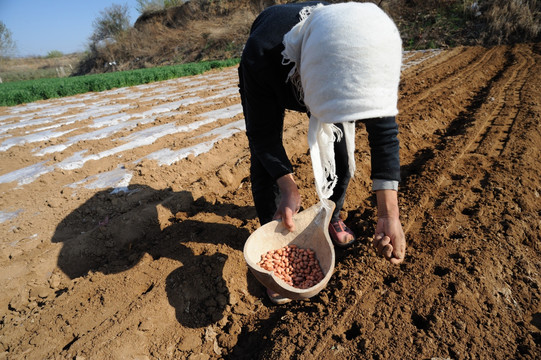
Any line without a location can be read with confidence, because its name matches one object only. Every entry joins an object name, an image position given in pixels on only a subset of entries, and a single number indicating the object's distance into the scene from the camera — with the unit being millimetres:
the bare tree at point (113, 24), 31547
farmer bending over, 921
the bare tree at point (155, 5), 30988
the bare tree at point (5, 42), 27844
